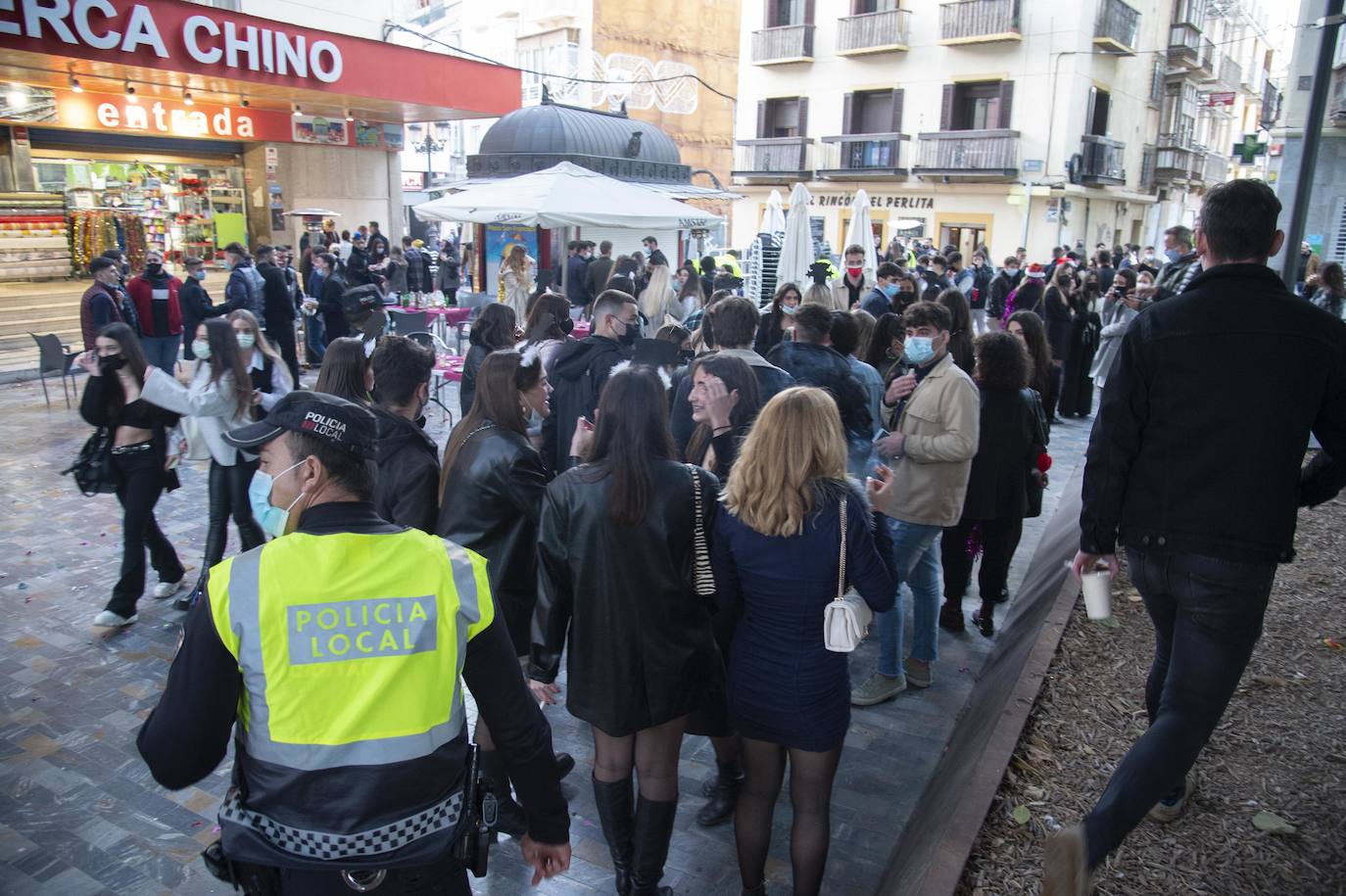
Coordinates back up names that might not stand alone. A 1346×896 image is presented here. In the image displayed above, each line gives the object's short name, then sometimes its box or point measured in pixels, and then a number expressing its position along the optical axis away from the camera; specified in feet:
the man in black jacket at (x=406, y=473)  12.10
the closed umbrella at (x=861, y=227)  50.47
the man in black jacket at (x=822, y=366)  16.65
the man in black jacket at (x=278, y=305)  41.29
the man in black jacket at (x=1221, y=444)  8.76
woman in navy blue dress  9.50
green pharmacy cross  44.16
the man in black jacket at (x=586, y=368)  17.48
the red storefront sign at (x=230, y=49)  38.63
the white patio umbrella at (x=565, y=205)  38.50
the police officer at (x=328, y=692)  6.06
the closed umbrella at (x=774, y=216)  55.56
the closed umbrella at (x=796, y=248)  39.81
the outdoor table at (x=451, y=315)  44.88
